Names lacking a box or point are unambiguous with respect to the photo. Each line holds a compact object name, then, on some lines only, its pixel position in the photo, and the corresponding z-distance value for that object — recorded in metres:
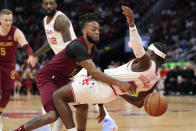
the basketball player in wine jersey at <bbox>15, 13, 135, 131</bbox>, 5.09
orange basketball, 5.19
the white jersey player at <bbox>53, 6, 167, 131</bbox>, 5.04
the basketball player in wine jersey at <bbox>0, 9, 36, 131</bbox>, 6.85
